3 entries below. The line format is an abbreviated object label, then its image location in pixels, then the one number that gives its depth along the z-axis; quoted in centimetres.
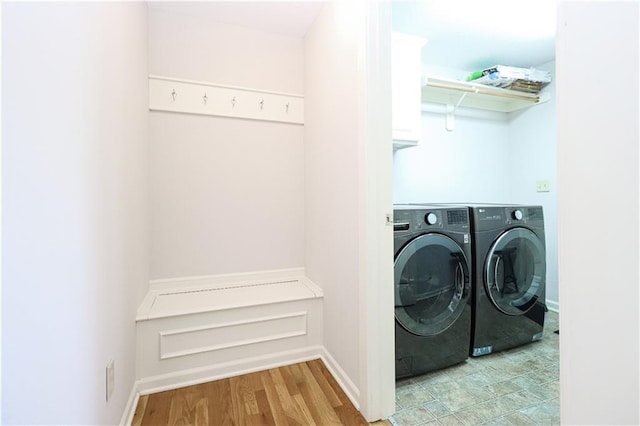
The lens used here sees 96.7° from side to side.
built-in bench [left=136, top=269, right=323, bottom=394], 153
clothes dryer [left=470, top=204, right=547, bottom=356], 176
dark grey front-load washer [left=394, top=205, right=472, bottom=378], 156
